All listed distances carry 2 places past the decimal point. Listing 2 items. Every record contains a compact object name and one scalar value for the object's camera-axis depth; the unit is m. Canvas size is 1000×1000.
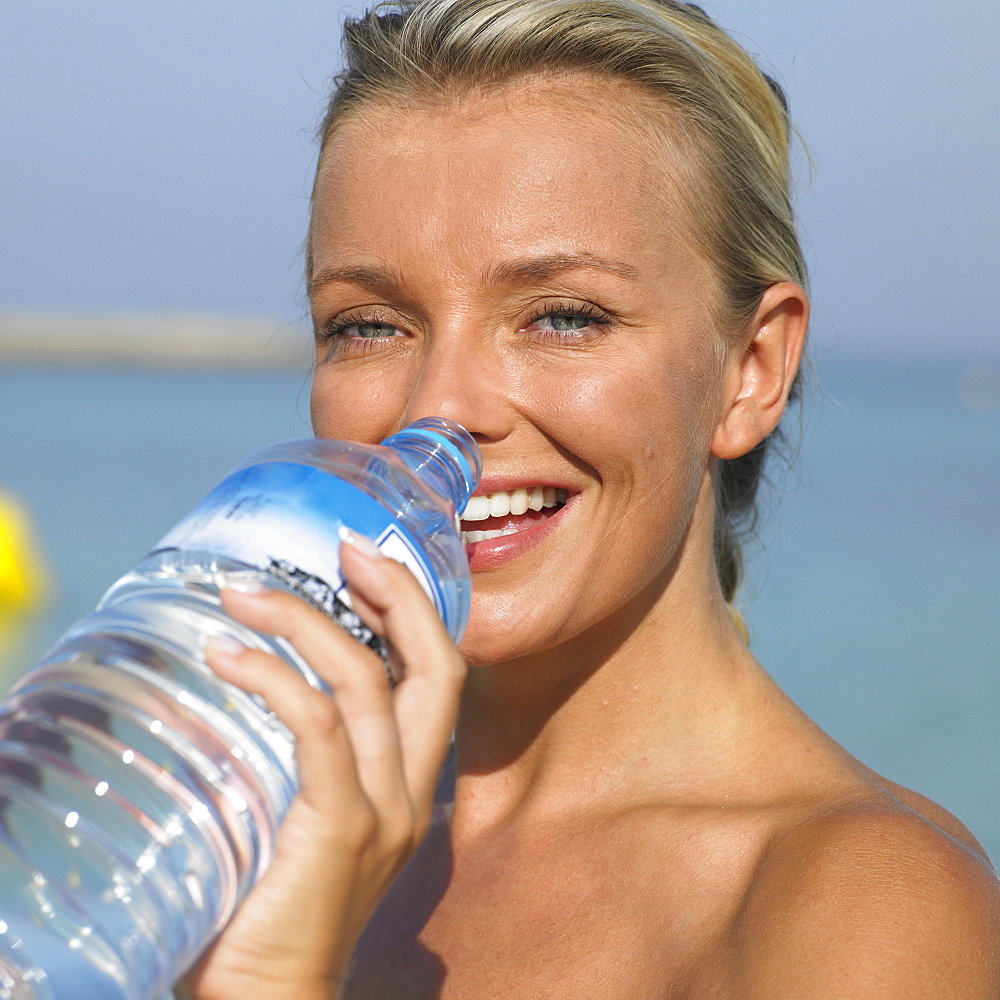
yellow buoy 8.99
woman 0.91
